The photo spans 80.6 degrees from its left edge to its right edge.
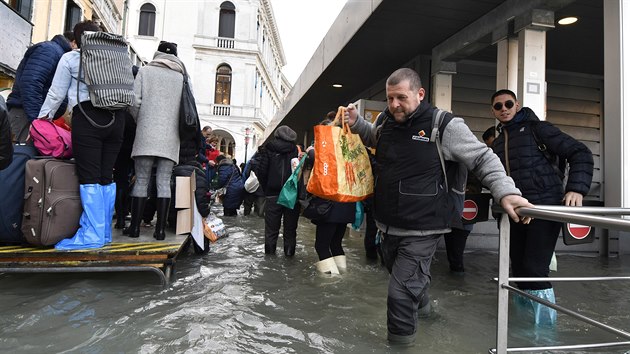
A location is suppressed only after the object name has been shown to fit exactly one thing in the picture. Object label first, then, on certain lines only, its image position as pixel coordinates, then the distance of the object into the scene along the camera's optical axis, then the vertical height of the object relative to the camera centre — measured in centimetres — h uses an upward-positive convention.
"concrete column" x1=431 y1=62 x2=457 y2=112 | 658 +206
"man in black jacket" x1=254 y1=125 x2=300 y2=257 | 508 +15
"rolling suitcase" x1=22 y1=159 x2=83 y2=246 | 306 -19
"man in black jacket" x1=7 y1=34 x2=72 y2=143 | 341 +90
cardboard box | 408 -17
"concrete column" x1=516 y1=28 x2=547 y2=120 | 475 +171
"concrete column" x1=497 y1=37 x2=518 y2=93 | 510 +197
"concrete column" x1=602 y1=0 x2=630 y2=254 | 375 +112
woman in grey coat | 365 +55
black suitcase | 308 -15
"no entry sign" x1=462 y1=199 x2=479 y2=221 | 446 -10
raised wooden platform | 296 -64
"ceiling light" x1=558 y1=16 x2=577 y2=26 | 564 +286
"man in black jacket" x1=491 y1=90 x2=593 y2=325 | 281 +23
